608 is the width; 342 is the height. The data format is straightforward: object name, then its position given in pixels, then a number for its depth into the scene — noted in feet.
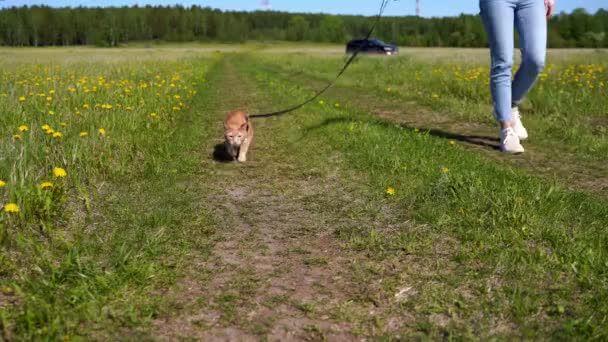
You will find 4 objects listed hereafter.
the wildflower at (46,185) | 9.20
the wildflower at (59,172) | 9.36
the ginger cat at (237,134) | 15.05
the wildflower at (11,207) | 7.68
